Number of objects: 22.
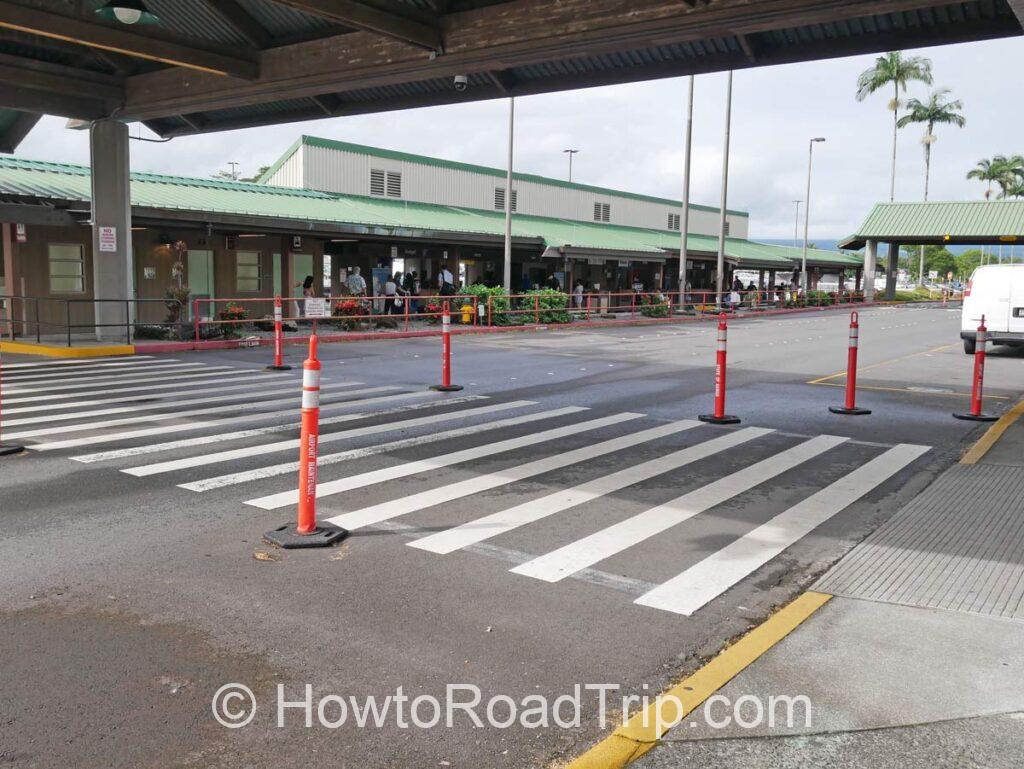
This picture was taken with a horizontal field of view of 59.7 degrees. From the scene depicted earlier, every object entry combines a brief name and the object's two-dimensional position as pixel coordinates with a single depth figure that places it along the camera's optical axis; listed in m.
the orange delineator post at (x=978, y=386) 11.61
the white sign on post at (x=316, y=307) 15.41
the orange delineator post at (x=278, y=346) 16.36
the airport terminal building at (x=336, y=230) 23.22
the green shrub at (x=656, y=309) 38.75
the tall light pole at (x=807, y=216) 55.33
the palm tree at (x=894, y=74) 73.56
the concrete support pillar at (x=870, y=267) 59.09
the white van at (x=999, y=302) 19.14
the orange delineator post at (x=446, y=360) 13.69
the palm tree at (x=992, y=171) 94.81
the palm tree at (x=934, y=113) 79.25
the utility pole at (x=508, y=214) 31.17
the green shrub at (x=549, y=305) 32.09
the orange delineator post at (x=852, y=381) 11.95
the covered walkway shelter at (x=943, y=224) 53.69
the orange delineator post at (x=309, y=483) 5.95
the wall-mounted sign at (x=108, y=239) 20.48
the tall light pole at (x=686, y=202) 38.95
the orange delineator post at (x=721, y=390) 10.91
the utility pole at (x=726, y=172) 41.59
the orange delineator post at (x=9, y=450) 8.59
